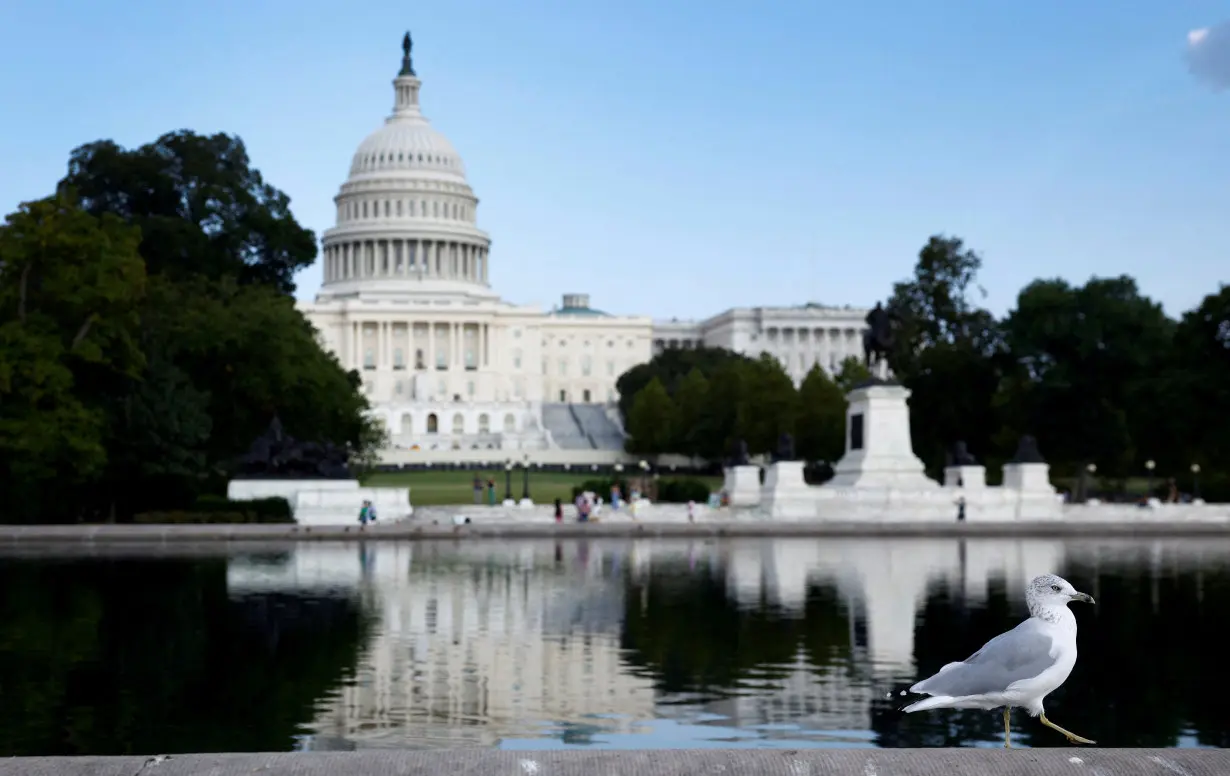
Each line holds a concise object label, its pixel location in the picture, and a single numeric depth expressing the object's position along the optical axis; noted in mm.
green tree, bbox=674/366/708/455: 93688
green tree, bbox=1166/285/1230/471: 56656
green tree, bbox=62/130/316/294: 66500
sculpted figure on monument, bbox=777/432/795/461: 52375
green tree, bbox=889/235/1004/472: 74000
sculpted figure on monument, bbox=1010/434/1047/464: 53781
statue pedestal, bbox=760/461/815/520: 50156
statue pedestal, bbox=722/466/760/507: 56688
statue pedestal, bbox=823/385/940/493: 50875
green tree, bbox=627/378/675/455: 105938
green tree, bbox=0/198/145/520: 44250
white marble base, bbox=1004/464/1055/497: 52938
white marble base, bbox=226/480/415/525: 46688
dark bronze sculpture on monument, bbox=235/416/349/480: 47625
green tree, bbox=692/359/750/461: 89750
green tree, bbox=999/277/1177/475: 66312
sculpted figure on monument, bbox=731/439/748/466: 59156
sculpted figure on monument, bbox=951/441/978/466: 54594
